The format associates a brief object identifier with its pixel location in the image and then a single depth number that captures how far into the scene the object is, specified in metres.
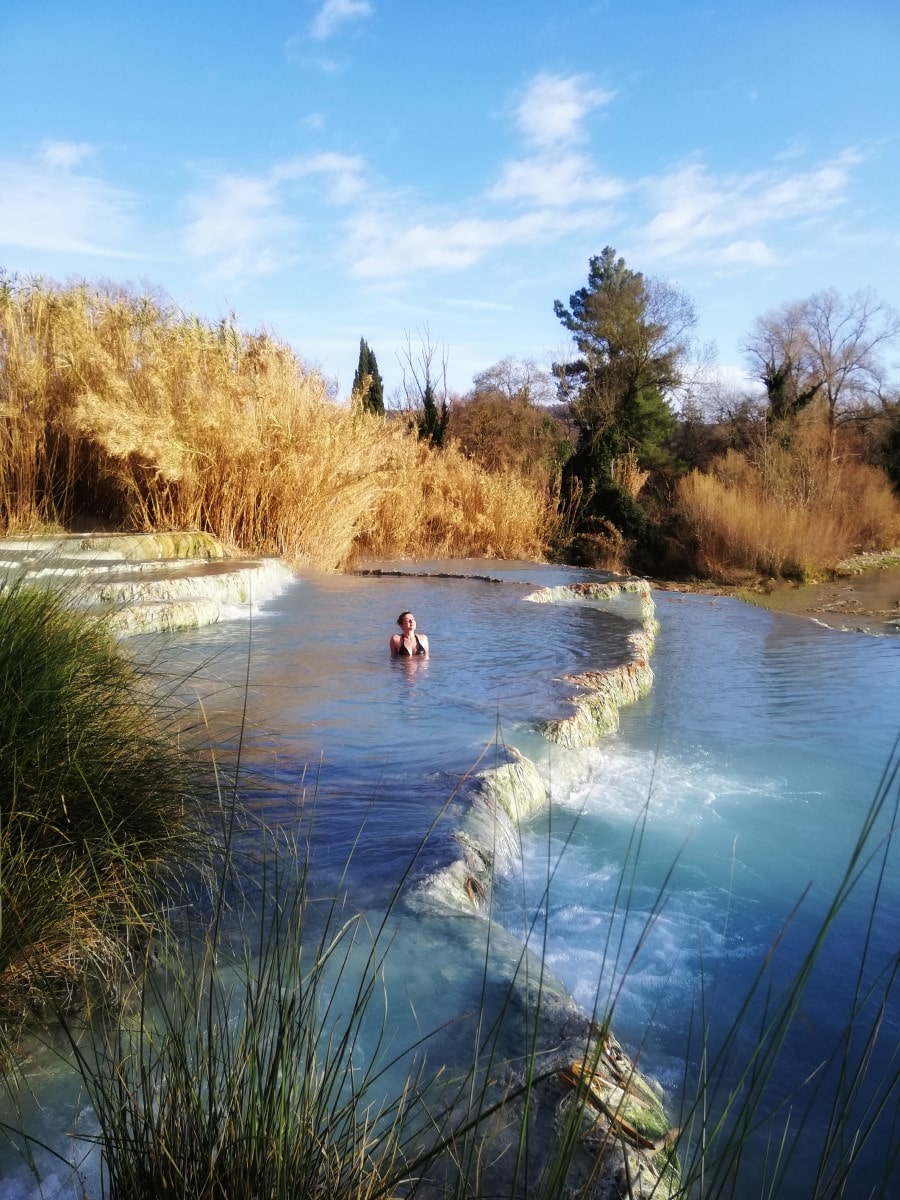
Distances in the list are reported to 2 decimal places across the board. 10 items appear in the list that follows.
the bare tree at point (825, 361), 36.31
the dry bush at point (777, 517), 18.12
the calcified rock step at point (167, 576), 6.69
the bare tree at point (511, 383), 35.97
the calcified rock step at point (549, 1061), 1.75
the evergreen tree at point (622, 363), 30.53
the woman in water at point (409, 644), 6.76
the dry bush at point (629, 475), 22.71
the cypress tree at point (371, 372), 24.72
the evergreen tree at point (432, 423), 23.39
